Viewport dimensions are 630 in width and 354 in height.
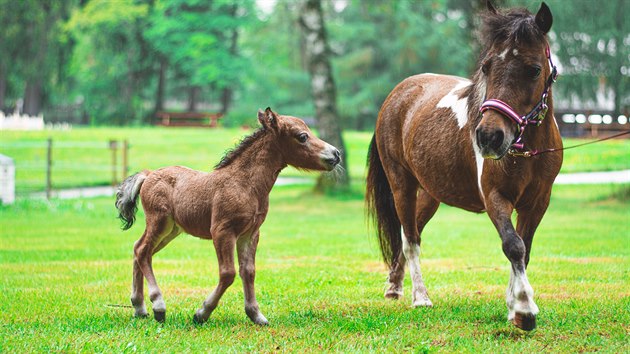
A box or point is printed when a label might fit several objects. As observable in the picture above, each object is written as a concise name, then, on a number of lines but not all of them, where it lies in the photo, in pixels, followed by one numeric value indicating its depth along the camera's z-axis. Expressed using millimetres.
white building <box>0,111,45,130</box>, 38656
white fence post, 17094
